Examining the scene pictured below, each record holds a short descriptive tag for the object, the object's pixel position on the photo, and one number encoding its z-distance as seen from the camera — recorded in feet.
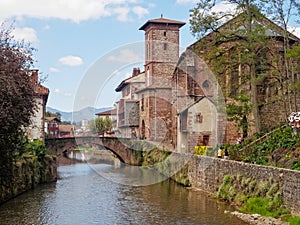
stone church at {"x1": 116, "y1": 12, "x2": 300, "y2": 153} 103.69
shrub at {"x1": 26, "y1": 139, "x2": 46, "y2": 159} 92.02
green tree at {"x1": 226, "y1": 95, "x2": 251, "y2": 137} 87.97
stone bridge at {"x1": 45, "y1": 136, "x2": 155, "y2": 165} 142.51
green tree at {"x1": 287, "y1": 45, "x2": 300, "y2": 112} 77.61
